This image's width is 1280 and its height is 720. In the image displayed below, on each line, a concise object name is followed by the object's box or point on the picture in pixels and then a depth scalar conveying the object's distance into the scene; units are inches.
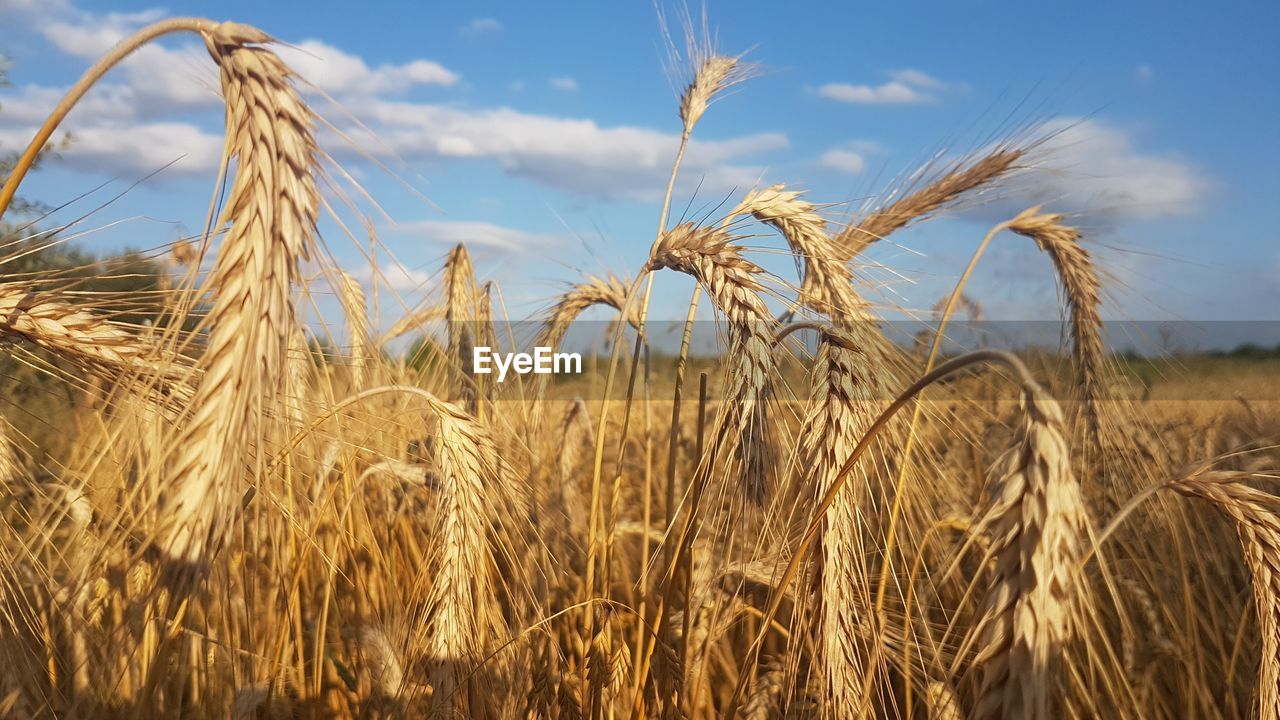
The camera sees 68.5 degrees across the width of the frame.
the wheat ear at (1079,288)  15.3
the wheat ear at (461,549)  10.4
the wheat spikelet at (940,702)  10.1
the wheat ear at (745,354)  9.4
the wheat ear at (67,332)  8.8
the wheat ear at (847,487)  9.0
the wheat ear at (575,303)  16.2
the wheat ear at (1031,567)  6.7
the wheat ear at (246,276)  6.9
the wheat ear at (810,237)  11.7
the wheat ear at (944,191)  16.1
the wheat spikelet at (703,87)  16.1
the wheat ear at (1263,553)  9.3
